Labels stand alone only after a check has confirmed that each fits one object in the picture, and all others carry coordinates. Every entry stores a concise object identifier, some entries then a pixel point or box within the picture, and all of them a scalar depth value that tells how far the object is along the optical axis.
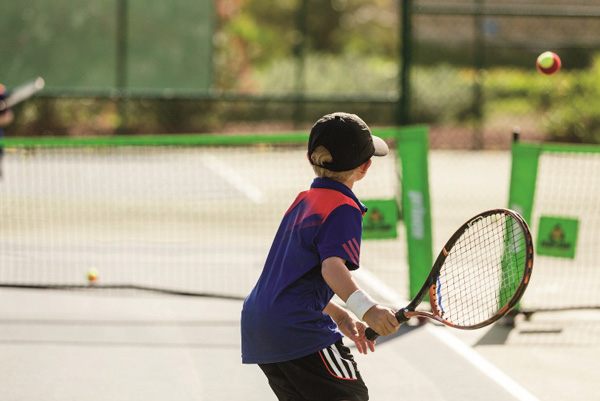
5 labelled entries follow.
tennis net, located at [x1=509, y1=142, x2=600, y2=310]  12.47
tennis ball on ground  14.99
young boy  6.52
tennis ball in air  13.70
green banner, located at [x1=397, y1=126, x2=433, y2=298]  12.95
